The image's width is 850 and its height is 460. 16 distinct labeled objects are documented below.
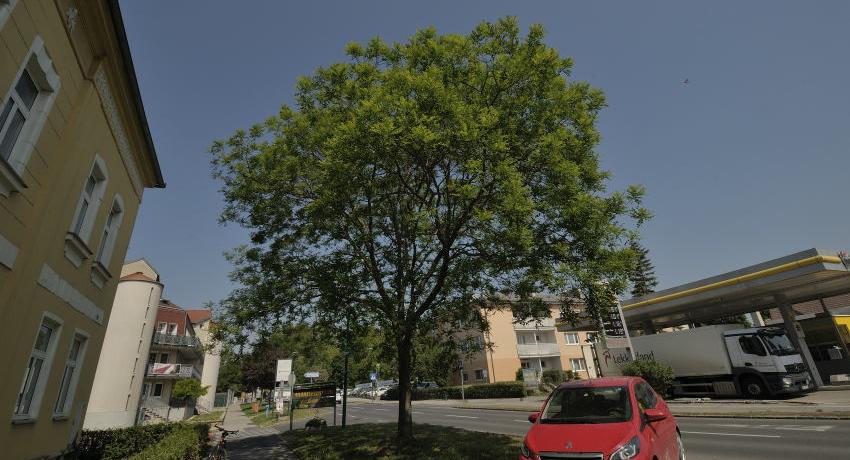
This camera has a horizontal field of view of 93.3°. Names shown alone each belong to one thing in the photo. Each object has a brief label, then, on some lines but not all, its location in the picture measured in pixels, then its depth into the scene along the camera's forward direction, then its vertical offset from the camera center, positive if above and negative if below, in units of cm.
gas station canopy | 1805 +398
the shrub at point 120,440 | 1219 -117
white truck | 1870 +36
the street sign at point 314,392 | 2033 -5
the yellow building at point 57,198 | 601 +359
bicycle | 1061 -141
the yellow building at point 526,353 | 4622 +294
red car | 541 -68
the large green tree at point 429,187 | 880 +491
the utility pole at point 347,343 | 1377 +150
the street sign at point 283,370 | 2394 +130
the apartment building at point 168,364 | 3800 +326
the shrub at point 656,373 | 2173 +1
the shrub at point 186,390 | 3747 +71
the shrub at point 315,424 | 2022 -155
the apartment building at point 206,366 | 5461 +401
